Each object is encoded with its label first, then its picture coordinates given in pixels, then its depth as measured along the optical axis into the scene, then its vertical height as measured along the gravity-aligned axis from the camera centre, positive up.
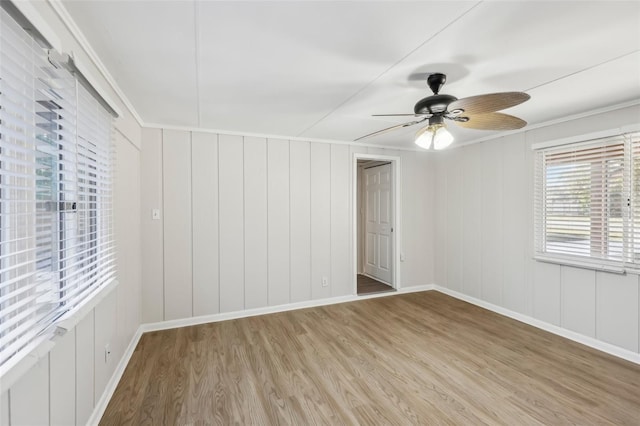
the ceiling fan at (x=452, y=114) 1.70 +0.65
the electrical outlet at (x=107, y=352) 1.98 -1.00
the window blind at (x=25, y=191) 0.98 +0.09
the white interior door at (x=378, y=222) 4.76 -0.21
